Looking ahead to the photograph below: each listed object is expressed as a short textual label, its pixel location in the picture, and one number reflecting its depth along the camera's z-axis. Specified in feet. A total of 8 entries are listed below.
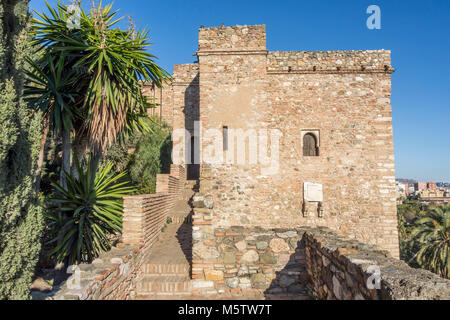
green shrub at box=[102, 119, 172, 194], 34.72
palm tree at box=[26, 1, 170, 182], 18.39
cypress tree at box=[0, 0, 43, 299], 7.83
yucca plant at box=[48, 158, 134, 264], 16.16
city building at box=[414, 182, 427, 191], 301.84
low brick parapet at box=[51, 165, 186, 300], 9.57
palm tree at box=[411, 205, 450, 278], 42.80
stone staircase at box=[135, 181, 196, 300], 14.30
